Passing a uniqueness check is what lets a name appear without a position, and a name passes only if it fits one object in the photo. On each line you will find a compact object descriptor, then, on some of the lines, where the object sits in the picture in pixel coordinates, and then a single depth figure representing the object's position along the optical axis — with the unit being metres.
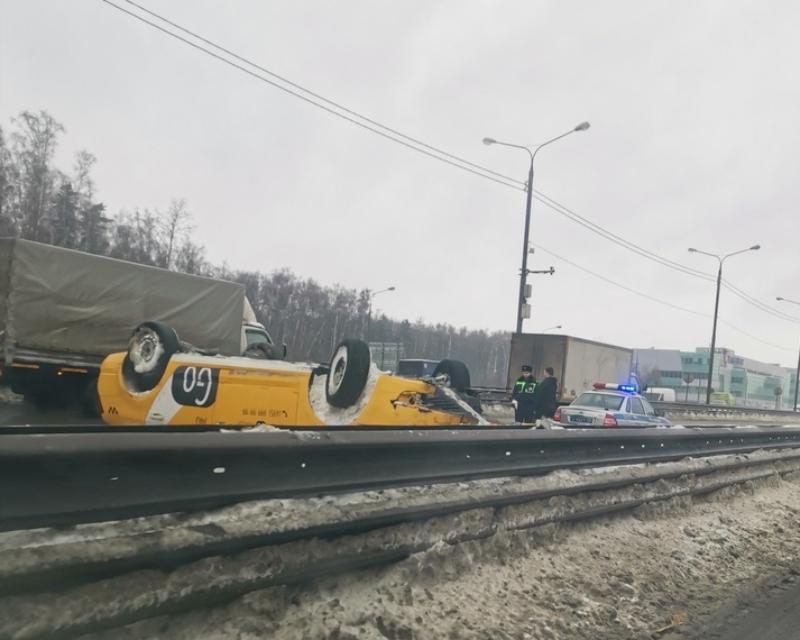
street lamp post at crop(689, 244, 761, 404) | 38.50
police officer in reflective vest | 13.77
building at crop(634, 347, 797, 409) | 96.50
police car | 14.00
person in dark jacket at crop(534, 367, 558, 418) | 13.01
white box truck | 22.64
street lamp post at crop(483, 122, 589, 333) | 23.97
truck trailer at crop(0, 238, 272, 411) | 11.64
